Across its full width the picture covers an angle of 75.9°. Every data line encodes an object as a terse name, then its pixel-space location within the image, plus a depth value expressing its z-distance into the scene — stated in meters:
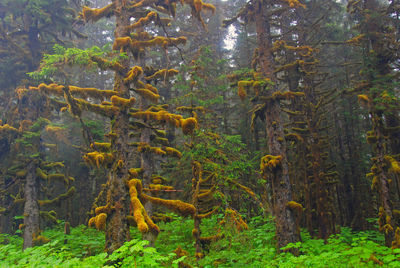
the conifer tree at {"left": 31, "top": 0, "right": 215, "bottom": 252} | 7.67
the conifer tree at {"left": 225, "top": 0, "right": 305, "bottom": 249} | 10.14
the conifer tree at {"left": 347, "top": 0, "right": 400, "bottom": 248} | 9.96
